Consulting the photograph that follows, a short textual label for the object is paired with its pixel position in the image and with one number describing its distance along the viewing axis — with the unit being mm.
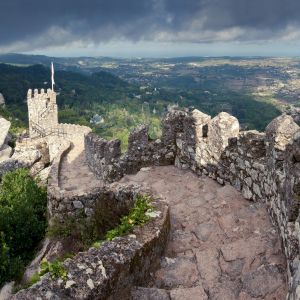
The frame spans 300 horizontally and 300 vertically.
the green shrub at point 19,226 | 6568
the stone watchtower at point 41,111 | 28998
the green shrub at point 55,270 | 3258
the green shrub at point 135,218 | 4132
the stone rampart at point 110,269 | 3123
